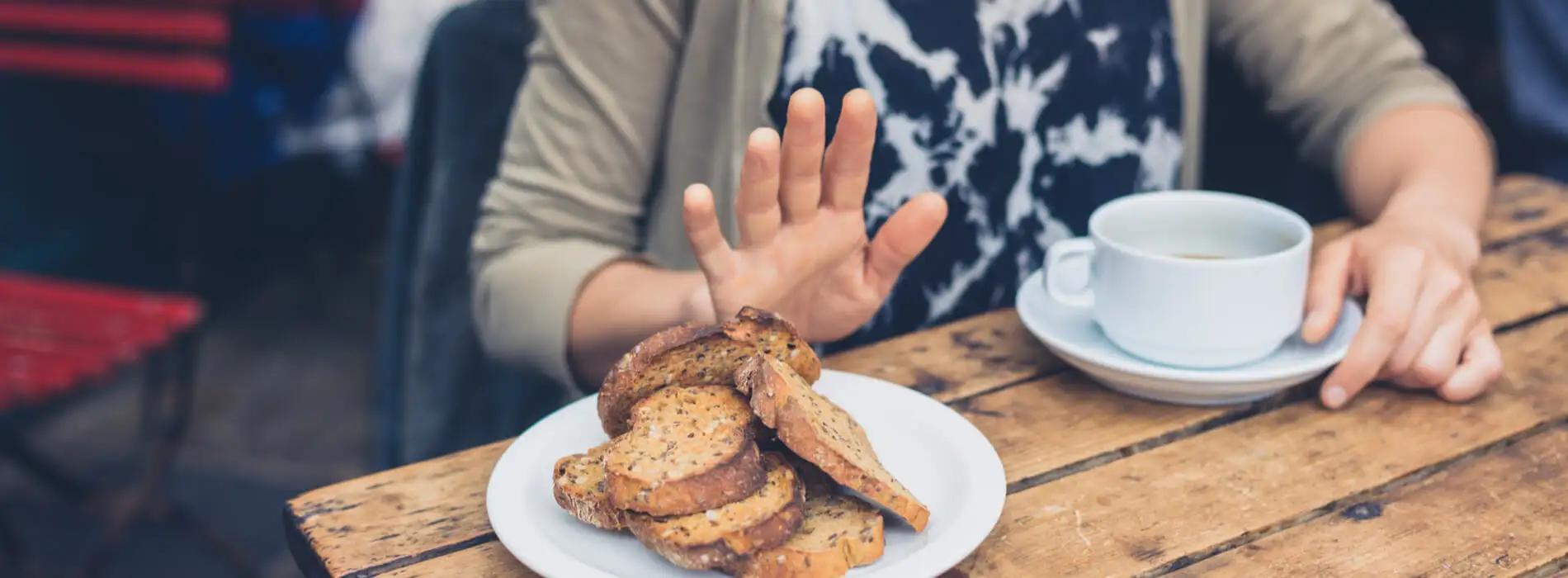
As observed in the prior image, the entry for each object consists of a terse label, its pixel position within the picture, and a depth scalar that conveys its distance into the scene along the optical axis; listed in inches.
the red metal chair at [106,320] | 71.4
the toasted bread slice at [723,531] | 26.6
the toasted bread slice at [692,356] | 31.3
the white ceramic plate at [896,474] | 27.3
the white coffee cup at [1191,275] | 34.5
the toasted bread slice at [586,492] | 28.4
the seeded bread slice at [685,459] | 27.1
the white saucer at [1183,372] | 35.3
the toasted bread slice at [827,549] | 26.6
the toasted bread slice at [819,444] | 28.0
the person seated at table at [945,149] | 39.4
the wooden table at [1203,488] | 29.4
